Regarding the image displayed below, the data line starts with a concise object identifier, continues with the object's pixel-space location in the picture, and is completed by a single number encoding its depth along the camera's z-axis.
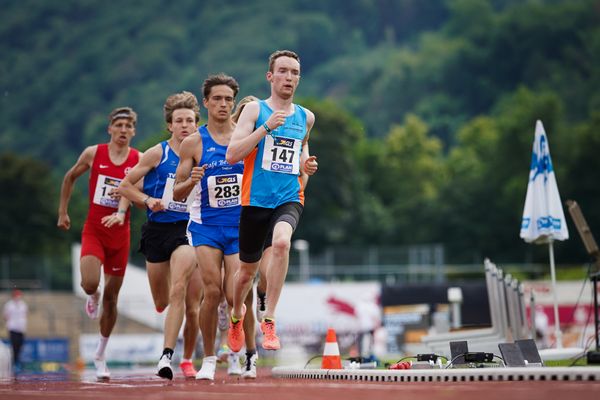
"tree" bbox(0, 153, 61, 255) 91.06
